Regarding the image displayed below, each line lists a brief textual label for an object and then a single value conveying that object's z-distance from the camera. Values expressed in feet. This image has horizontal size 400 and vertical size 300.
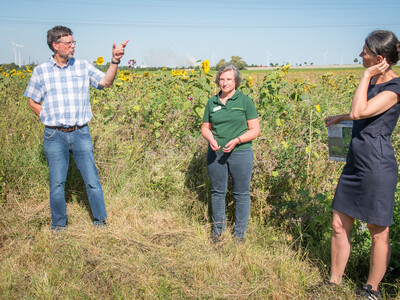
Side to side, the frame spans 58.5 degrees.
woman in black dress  6.35
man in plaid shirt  9.68
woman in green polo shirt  9.13
